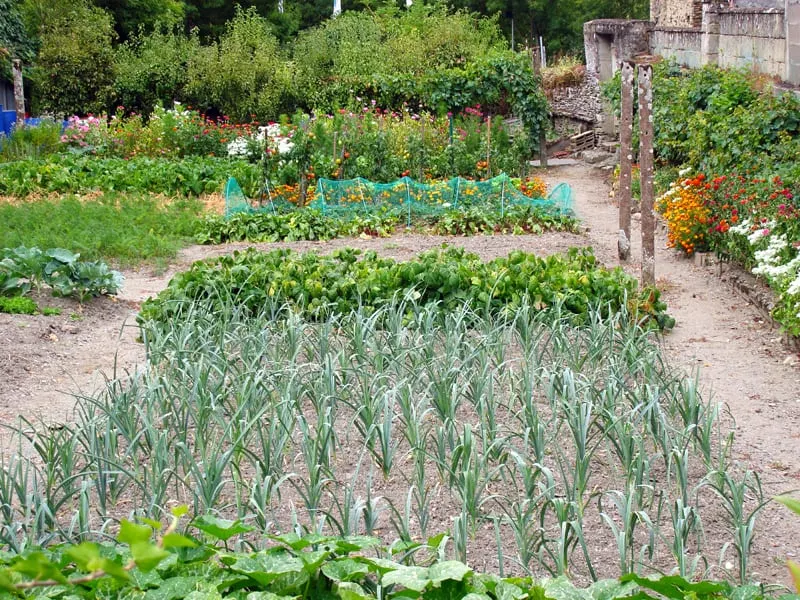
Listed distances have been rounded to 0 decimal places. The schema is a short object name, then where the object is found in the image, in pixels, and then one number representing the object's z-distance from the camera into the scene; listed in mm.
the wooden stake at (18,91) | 18641
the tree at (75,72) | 21469
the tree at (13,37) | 21734
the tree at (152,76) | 20844
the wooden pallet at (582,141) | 20188
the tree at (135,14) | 28266
